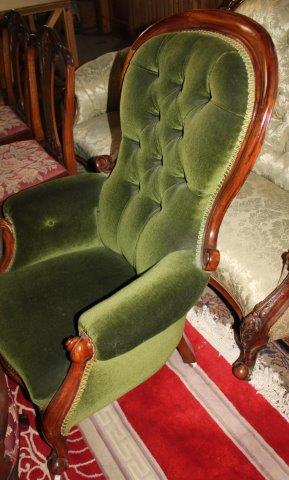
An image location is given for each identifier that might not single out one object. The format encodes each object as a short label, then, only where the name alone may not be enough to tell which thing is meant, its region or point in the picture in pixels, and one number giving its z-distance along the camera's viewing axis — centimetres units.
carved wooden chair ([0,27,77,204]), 173
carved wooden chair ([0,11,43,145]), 201
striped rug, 129
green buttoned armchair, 96
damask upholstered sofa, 132
